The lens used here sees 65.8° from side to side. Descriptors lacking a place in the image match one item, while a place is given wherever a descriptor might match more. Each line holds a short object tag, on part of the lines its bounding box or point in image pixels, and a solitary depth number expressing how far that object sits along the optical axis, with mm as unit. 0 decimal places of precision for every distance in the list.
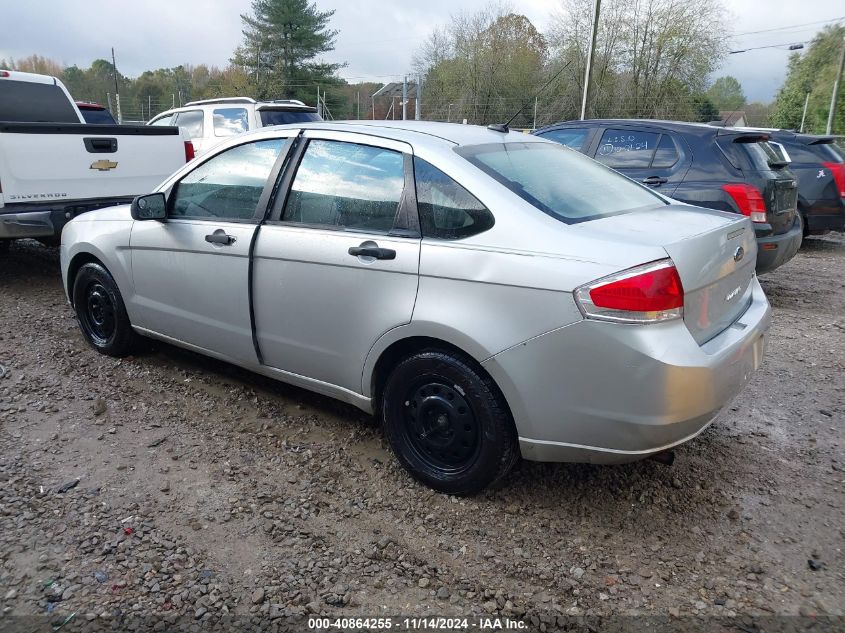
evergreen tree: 46281
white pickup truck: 5828
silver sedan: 2525
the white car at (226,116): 11445
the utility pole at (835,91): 35056
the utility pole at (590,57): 21745
